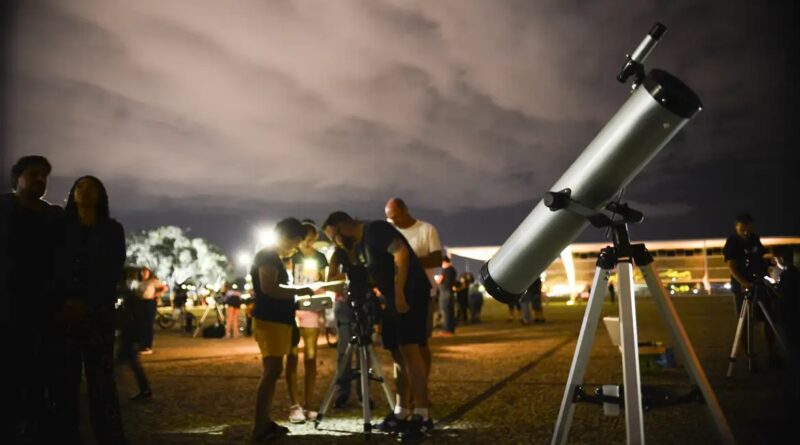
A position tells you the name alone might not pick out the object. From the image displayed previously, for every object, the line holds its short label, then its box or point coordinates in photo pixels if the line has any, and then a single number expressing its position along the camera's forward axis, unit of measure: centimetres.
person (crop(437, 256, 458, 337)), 1424
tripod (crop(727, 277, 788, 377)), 650
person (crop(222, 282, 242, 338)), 1425
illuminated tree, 9575
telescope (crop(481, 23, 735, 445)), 233
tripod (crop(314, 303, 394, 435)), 442
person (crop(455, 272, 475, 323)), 1961
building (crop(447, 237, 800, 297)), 9462
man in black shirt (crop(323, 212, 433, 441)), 452
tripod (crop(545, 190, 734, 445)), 248
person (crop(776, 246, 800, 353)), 713
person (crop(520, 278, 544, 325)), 1665
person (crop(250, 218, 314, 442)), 442
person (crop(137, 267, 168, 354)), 952
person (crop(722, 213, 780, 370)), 673
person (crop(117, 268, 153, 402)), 411
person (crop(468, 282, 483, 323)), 1966
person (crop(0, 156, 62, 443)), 324
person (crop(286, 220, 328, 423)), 519
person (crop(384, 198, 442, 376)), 540
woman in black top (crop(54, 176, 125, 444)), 338
